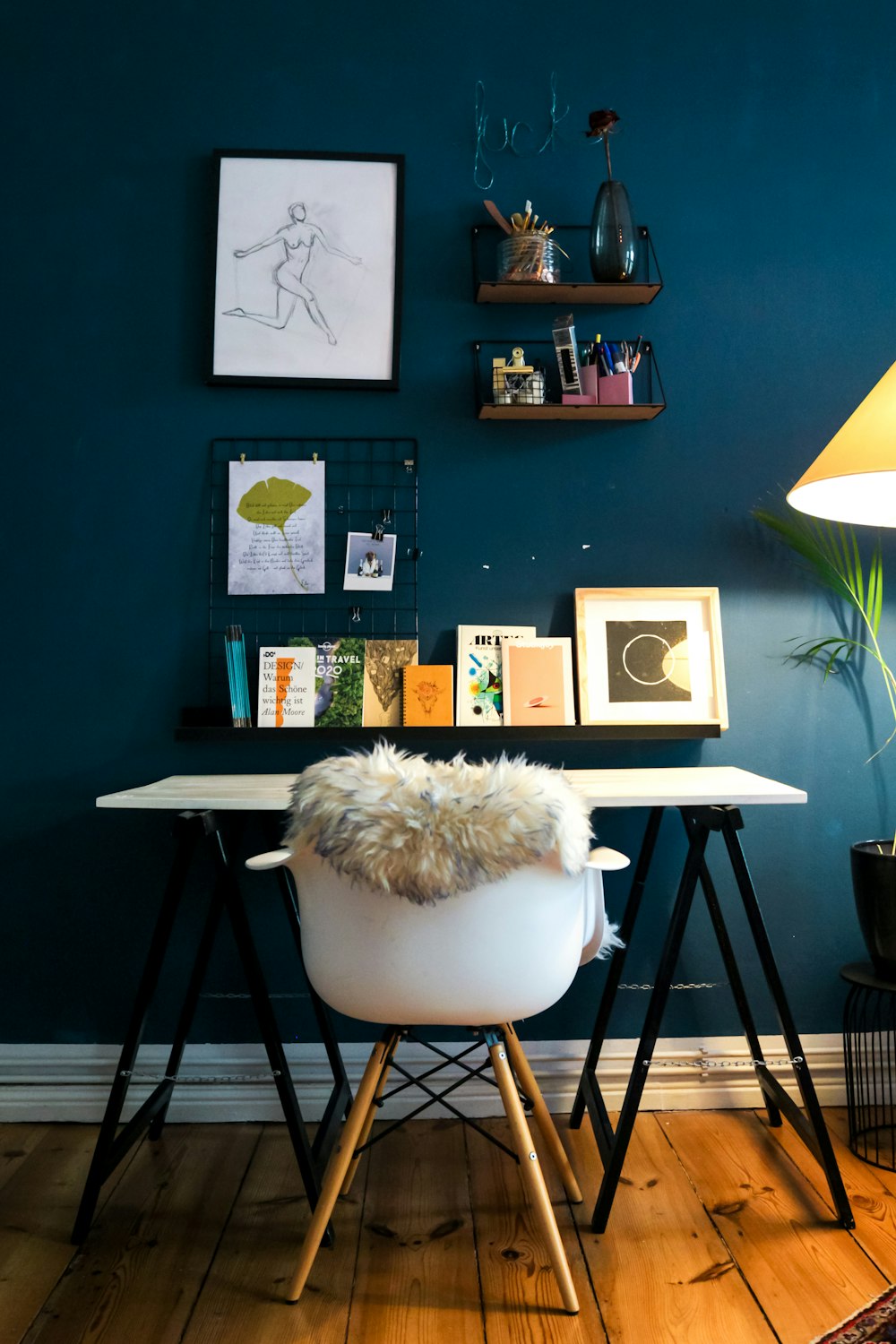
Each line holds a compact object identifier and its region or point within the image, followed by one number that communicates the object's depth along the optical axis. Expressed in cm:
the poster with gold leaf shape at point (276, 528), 226
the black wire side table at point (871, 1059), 214
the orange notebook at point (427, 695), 220
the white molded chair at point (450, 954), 147
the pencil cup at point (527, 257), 220
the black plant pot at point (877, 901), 196
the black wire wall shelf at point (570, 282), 221
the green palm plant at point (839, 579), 225
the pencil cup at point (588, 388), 221
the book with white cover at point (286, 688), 219
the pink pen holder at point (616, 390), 222
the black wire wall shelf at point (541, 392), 221
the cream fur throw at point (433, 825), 139
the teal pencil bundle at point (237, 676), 215
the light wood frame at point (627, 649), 224
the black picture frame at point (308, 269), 227
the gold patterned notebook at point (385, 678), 222
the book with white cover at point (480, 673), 221
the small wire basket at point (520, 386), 220
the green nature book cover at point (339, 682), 221
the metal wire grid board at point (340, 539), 227
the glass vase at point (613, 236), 218
